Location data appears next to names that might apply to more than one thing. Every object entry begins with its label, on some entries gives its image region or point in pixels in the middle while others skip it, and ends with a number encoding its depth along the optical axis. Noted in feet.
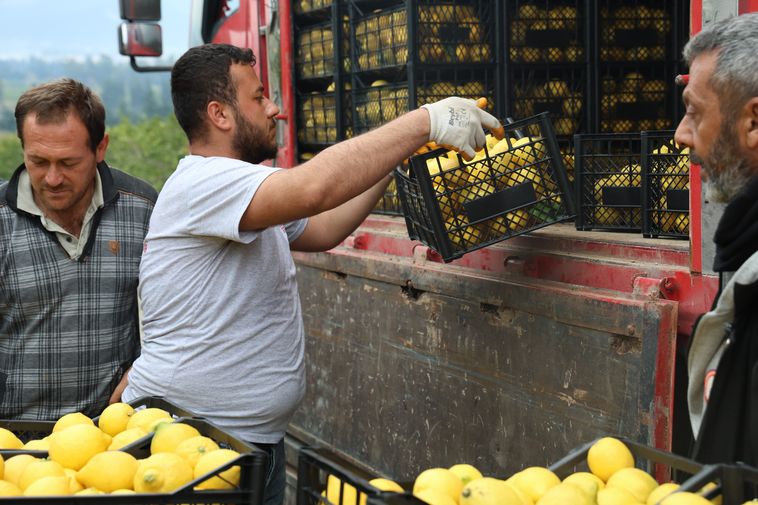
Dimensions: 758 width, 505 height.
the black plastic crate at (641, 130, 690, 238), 11.76
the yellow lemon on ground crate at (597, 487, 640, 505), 6.34
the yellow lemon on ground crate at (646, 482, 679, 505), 6.33
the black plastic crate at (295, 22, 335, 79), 19.07
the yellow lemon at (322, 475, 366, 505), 6.47
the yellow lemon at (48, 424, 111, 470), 7.86
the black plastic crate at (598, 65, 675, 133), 17.21
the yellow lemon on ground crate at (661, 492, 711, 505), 5.79
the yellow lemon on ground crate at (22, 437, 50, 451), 8.29
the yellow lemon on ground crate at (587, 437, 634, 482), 6.97
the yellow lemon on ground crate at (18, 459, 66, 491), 7.34
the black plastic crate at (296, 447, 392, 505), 6.13
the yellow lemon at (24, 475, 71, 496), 6.94
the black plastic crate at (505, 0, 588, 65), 16.60
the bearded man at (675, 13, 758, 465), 7.02
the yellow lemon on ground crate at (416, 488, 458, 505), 6.31
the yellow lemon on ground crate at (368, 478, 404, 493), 6.55
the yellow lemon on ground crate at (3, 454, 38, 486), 7.64
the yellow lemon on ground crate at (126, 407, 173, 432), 8.49
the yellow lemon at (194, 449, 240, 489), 7.14
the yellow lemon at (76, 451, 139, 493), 7.31
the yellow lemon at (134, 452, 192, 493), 6.96
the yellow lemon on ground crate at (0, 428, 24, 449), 8.38
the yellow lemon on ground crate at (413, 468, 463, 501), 6.49
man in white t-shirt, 9.78
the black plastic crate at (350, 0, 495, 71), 16.01
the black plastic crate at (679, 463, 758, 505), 6.00
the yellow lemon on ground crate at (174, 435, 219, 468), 7.54
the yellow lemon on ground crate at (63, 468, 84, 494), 7.33
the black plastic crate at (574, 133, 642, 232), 12.70
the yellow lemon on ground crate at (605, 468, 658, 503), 6.56
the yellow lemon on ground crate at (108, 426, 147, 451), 8.09
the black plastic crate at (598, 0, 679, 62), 17.22
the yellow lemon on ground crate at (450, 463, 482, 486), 6.82
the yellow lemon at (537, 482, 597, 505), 6.14
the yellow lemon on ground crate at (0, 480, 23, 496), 7.06
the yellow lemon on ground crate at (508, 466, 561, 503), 6.64
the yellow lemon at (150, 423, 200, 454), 7.81
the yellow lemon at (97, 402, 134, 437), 8.71
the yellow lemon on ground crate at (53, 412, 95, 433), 8.62
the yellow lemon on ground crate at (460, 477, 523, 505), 6.14
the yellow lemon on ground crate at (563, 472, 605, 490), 6.57
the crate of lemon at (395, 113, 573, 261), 11.21
